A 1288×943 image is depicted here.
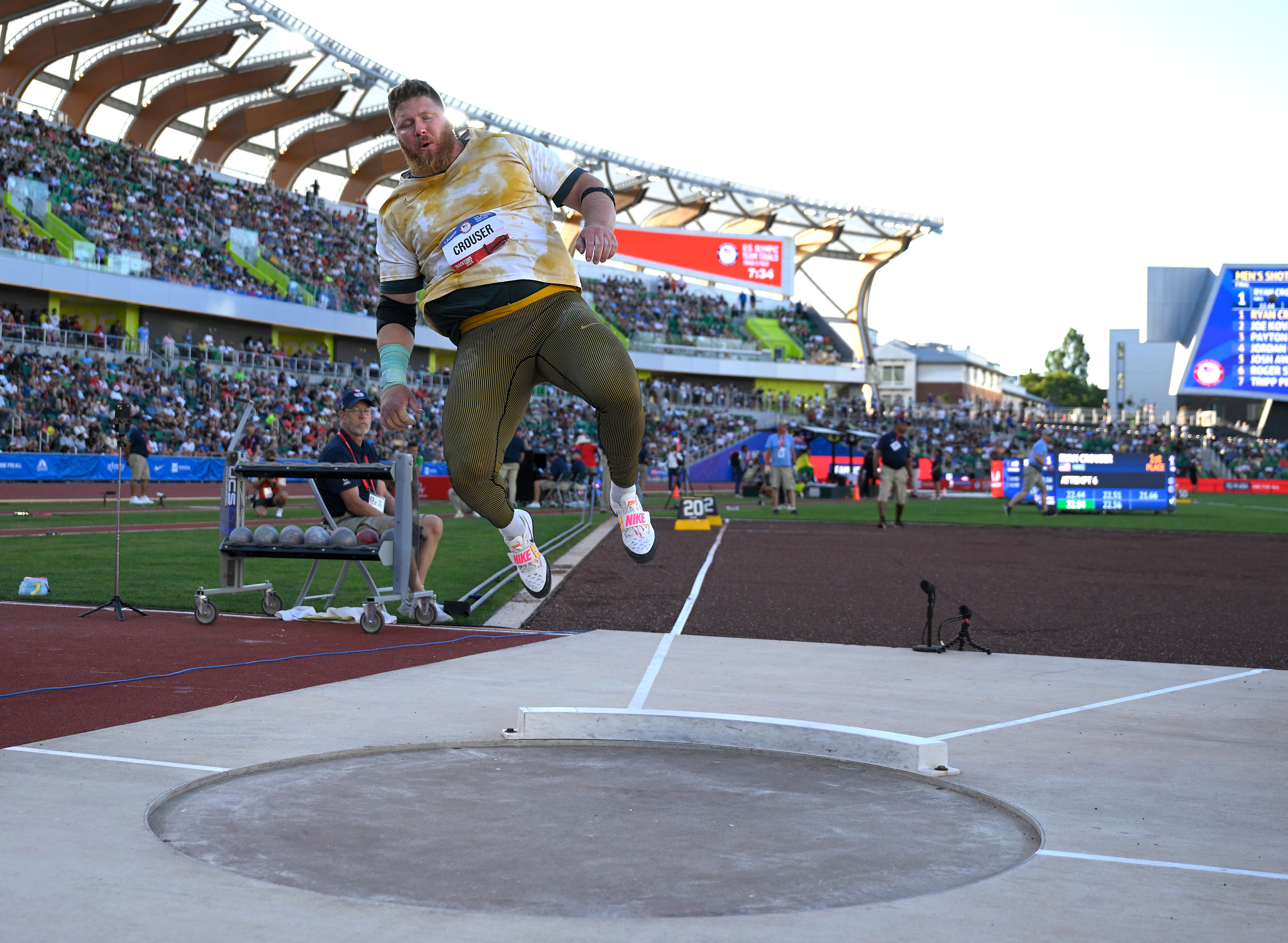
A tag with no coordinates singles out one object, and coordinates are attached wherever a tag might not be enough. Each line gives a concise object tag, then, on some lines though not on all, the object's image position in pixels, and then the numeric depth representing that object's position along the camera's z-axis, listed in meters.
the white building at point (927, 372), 106.44
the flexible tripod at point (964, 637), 7.41
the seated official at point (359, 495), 8.95
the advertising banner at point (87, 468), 26.28
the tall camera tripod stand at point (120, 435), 8.33
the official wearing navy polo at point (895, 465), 21.05
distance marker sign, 20.92
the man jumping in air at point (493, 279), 4.46
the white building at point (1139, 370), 87.56
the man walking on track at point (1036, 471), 27.45
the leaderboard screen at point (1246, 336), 52.41
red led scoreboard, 65.88
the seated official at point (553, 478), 27.31
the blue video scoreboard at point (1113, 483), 30.08
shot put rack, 8.20
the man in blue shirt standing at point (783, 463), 26.12
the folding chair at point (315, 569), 8.52
